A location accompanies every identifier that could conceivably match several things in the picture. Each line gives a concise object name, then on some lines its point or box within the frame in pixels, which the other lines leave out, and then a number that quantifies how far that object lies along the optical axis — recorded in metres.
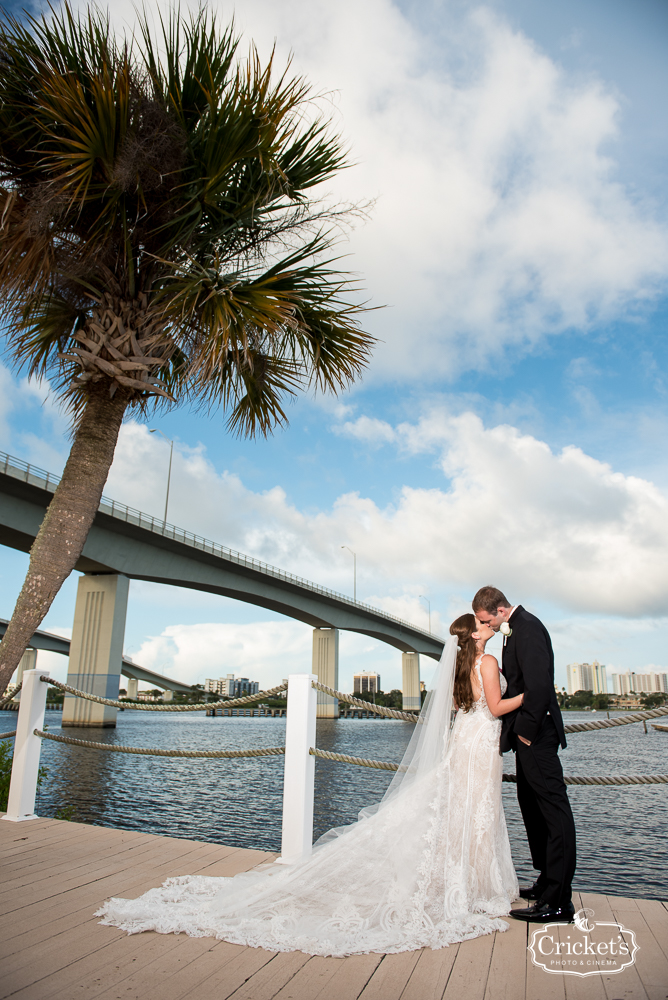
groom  2.92
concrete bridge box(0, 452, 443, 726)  22.02
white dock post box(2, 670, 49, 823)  5.01
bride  2.74
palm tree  4.46
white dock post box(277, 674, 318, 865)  3.89
